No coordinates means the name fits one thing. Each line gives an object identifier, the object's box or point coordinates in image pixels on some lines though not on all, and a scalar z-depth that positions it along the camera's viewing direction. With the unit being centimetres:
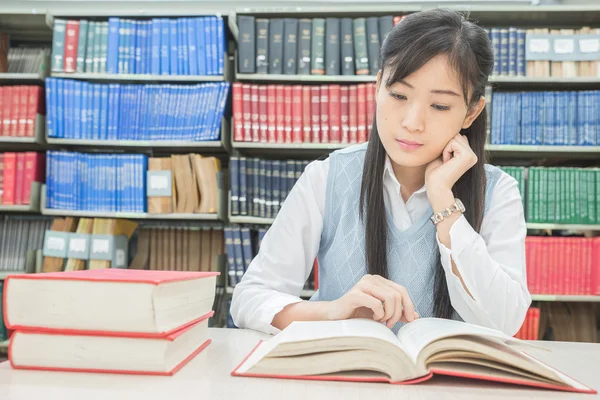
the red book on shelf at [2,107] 276
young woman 100
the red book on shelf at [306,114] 272
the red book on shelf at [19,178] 276
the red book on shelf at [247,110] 271
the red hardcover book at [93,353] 61
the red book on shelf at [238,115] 270
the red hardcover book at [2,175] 278
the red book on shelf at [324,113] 271
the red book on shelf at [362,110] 269
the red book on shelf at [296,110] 272
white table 54
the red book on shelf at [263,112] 272
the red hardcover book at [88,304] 61
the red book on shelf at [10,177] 276
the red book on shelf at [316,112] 271
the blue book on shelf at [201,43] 275
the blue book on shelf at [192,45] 275
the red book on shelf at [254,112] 272
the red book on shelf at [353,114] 270
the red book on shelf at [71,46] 278
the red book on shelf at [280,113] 272
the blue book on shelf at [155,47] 277
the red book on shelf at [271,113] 272
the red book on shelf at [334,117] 270
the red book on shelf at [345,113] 270
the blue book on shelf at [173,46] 277
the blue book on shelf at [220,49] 274
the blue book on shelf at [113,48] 277
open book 58
